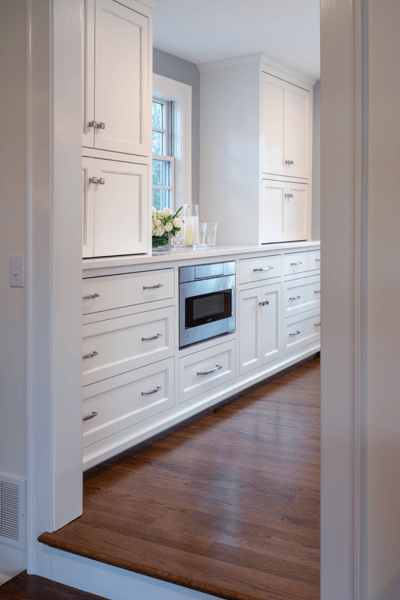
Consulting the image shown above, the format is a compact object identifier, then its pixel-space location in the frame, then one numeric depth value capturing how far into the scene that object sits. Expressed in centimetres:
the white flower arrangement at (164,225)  356
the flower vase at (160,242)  364
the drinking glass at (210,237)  387
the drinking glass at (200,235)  383
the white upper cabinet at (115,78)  279
